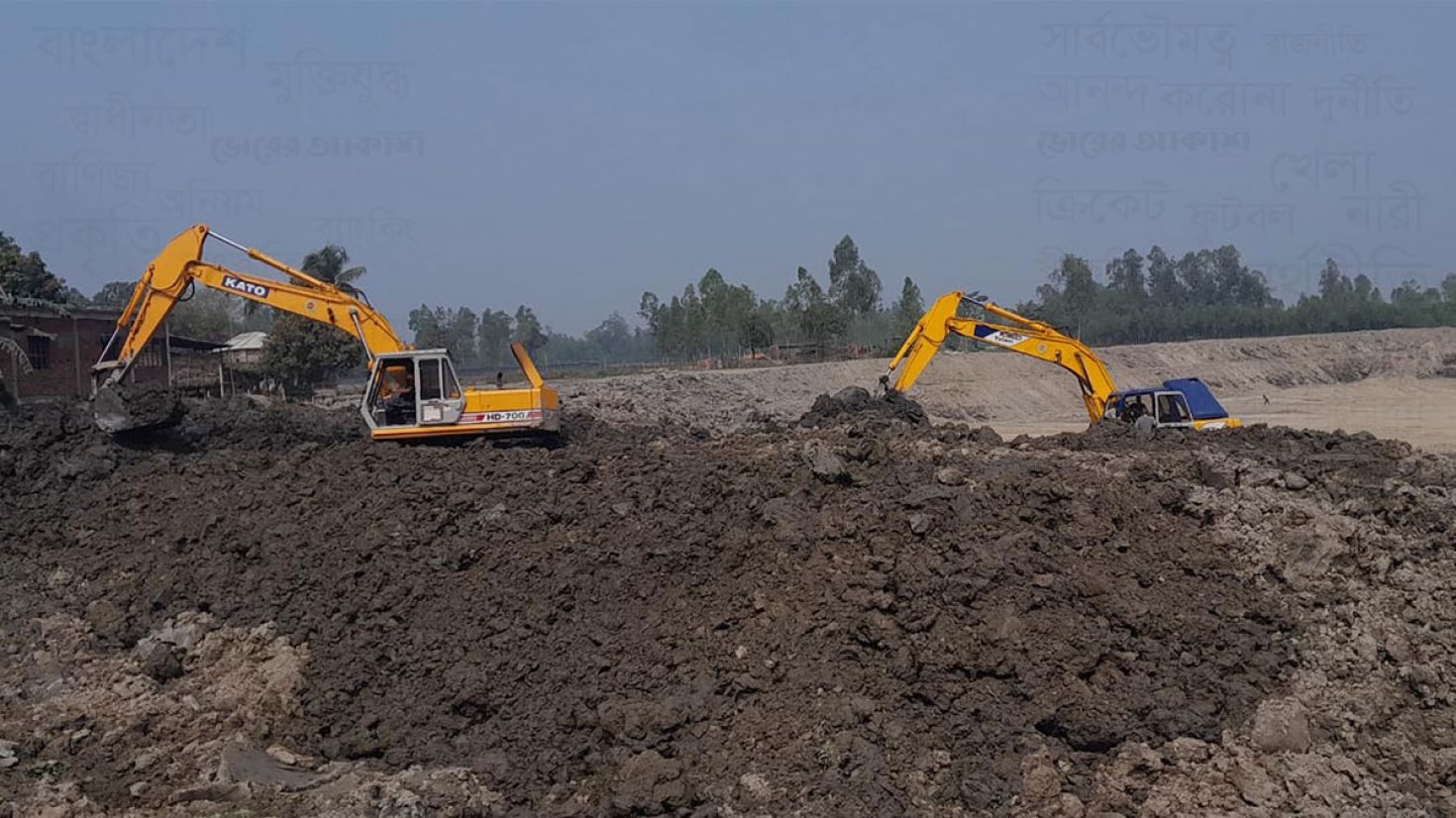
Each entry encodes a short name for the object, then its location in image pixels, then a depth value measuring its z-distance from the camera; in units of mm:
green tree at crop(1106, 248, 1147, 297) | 114062
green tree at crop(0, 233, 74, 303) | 38375
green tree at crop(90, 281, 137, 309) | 71875
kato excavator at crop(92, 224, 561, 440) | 16531
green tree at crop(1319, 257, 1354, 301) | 117206
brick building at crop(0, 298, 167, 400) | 29000
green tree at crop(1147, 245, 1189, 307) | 110562
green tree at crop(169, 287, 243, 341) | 58547
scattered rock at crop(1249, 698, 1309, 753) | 7496
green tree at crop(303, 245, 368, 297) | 48062
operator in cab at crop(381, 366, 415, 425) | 16672
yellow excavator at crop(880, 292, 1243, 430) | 19078
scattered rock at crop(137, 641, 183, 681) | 10180
